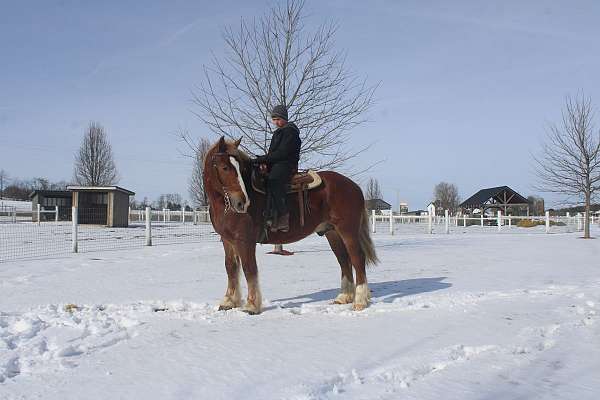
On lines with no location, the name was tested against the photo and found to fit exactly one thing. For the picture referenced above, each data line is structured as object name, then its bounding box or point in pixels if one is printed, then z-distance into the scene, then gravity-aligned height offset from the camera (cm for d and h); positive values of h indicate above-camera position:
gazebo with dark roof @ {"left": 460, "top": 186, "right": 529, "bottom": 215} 5203 +176
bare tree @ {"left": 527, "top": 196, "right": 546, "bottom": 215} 7225 +120
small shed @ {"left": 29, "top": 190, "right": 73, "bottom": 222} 3972 +115
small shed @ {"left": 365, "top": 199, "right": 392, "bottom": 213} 8829 +198
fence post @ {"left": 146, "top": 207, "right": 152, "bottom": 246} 1539 -55
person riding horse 550 +56
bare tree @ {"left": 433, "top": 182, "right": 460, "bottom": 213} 8458 +391
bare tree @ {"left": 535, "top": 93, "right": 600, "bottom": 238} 2233 +243
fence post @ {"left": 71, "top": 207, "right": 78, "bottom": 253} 1298 -58
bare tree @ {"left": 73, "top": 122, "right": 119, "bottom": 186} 4431 +495
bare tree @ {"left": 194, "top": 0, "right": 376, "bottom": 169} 1393 +343
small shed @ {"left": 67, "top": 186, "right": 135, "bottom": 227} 3016 +64
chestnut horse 519 -8
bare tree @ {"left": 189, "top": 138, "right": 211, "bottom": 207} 5217 +307
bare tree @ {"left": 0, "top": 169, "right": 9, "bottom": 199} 12403 +832
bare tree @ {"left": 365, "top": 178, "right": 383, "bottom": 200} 9429 +514
